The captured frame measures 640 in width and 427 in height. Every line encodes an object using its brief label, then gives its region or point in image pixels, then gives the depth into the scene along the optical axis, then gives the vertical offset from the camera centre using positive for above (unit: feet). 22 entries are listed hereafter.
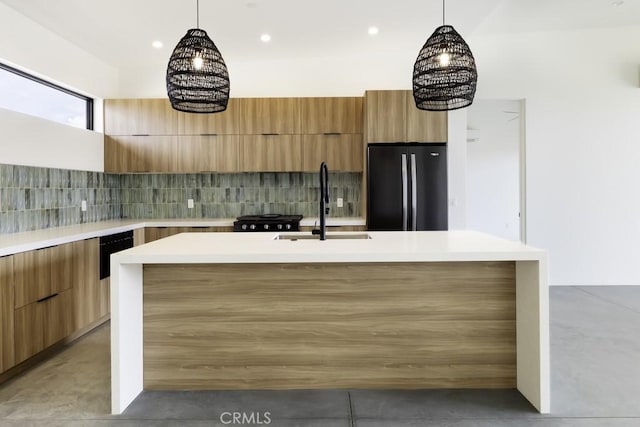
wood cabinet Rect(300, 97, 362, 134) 15.89 +3.60
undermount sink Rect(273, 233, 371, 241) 9.95 -0.68
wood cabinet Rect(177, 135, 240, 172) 16.02 +2.20
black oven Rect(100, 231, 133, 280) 12.37 -1.14
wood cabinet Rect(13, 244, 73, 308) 8.98 -1.45
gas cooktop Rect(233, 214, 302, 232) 15.05 -0.56
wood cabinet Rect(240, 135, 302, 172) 15.99 +2.16
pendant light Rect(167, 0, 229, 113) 8.39 +2.81
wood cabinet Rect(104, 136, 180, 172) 15.98 +2.19
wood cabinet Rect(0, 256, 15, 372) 8.41 -2.14
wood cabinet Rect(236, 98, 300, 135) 15.92 +3.59
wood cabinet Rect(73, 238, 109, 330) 11.17 -2.16
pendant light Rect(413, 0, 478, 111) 8.73 +2.94
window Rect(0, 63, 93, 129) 11.57 +3.53
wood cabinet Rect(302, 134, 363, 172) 15.97 +2.27
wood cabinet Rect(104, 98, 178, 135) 15.94 +3.61
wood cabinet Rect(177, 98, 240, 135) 15.96 +3.31
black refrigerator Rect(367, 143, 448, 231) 14.78 +0.88
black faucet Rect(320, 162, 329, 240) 9.07 +0.25
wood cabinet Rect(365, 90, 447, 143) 14.85 +3.14
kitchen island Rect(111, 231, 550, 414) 8.04 -2.25
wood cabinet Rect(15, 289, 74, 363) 9.00 -2.65
